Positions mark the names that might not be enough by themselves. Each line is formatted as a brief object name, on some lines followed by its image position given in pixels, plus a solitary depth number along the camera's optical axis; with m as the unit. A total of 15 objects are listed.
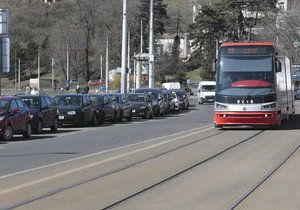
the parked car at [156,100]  42.22
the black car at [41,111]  26.58
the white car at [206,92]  66.12
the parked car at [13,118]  22.88
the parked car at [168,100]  46.52
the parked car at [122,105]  36.25
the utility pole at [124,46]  45.41
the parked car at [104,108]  33.75
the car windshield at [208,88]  66.25
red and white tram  25.78
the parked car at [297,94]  85.03
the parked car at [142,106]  39.62
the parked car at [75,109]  31.03
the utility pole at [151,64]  57.42
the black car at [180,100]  51.00
